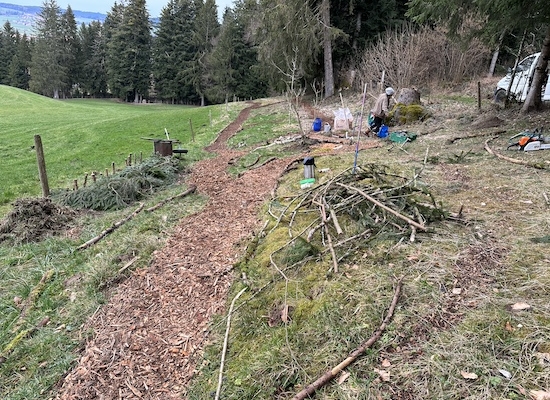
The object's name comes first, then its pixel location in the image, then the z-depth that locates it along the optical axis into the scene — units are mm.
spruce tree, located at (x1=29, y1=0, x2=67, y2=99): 47000
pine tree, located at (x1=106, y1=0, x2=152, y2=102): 44719
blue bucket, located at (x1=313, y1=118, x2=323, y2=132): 12169
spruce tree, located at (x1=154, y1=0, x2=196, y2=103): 43375
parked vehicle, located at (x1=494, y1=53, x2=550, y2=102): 10219
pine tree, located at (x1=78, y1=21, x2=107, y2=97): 50656
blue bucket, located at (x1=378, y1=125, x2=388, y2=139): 9850
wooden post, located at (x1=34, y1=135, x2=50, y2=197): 7015
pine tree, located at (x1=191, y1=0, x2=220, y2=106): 41906
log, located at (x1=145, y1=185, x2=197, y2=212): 6395
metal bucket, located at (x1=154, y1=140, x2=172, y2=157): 9852
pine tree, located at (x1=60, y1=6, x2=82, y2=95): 49656
